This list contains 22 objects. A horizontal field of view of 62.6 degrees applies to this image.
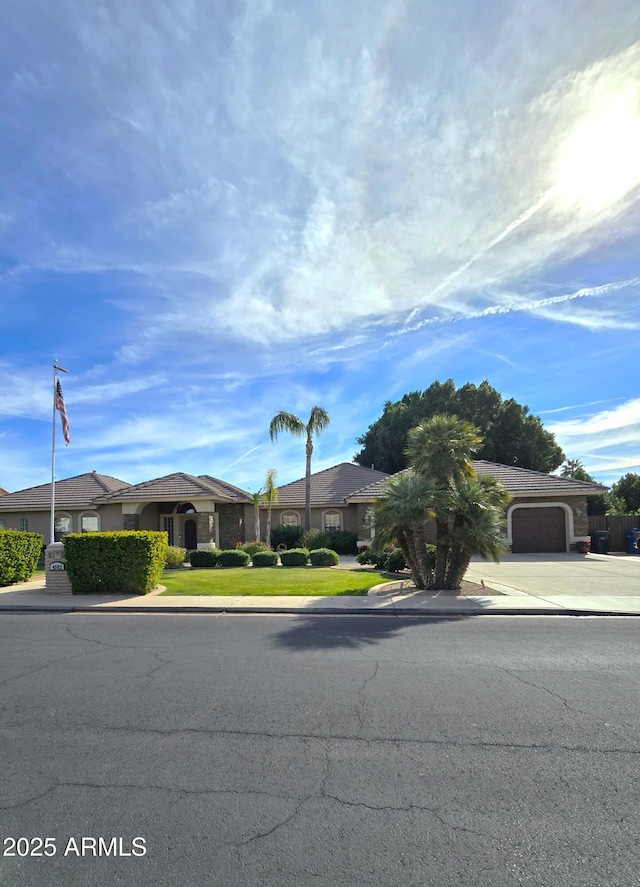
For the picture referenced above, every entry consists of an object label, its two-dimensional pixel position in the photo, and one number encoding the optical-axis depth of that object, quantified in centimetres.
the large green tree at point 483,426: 4422
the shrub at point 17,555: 1647
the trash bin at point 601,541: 2630
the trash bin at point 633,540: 2602
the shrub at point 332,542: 2755
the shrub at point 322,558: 2100
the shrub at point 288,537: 2931
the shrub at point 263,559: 2103
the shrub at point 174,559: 2106
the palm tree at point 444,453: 1400
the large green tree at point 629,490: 4690
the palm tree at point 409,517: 1320
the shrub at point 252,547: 2434
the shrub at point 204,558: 2141
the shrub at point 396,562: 1803
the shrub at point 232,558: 2133
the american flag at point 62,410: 1961
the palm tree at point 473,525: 1302
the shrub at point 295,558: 2148
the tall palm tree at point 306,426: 2925
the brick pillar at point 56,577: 1453
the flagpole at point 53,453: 1994
